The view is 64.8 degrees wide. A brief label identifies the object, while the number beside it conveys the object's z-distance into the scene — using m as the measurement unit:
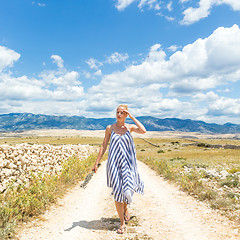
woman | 5.50
